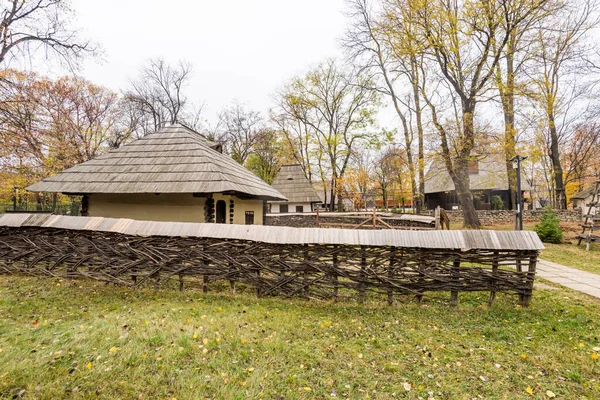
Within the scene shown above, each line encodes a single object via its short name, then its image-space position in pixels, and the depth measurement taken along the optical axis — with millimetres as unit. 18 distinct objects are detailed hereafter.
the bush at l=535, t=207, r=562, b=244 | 10664
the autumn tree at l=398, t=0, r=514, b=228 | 11391
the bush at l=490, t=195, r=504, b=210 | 23839
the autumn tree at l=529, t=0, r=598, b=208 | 11878
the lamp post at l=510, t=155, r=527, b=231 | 8812
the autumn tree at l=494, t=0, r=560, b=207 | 10781
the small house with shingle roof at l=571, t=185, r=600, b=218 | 19453
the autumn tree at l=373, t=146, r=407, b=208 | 32125
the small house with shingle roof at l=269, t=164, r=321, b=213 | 23891
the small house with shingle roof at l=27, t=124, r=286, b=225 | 8008
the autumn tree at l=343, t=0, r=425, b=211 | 12945
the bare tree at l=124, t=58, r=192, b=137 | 24234
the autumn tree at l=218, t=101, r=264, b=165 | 31094
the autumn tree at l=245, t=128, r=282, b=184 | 31344
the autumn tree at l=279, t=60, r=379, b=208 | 25594
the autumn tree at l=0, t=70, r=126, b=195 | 8375
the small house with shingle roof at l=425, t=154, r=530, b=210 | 24500
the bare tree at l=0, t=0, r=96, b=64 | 8737
